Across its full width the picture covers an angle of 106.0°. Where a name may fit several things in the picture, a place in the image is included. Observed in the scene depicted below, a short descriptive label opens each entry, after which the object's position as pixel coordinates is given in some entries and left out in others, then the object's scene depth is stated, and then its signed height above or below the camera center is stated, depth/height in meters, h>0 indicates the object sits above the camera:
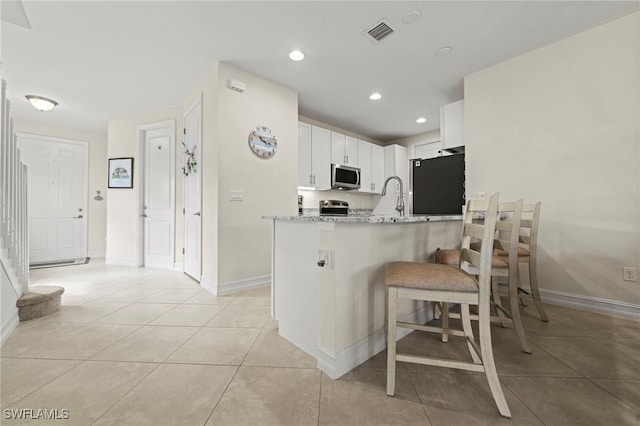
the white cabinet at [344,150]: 4.42 +1.19
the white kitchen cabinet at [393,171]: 5.17 +0.91
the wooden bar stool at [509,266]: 1.55 -0.37
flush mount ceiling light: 3.40 +1.56
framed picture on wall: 4.13 +0.68
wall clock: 2.90 +0.86
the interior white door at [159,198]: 3.88 +0.22
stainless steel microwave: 4.30 +0.65
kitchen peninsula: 1.30 -0.42
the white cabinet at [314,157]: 3.94 +0.95
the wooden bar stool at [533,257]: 1.95 -0.37
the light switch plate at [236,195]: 2.74 +0.20
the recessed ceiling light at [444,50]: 2.44 +1.67
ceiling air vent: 2.13 +1.66
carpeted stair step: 1.93 -0.76
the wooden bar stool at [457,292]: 1.11 -0.38
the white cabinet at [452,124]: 3.23 +1.21
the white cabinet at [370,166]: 4.92 +0.97
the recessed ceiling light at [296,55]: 2.50 +1.66
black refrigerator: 3.05 +0.36
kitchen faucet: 2.09 +0.06
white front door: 4.34 +0.28
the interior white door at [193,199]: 3.05 +0.17
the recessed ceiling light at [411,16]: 2.00 +1.66
